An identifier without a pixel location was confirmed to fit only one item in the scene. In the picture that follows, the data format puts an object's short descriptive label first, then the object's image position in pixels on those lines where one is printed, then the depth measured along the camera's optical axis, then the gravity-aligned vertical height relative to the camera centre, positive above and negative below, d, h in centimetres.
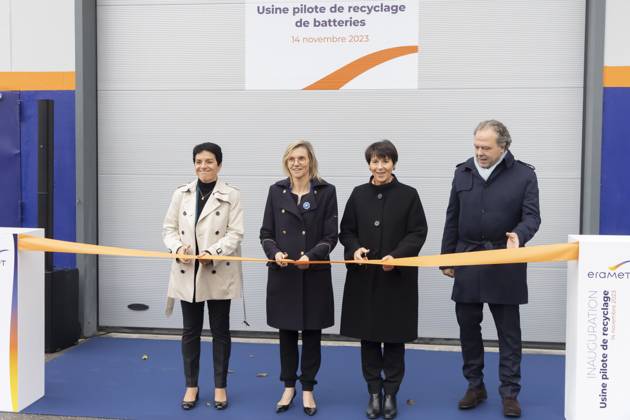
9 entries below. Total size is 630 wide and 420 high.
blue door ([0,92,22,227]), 696 +12
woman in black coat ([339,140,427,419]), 457 -68
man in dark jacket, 458 -38
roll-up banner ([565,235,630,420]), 411 -91
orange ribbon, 421 -52
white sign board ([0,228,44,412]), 471 -104
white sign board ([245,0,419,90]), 653 +118
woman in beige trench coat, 477 -59
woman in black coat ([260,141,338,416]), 469 -55
